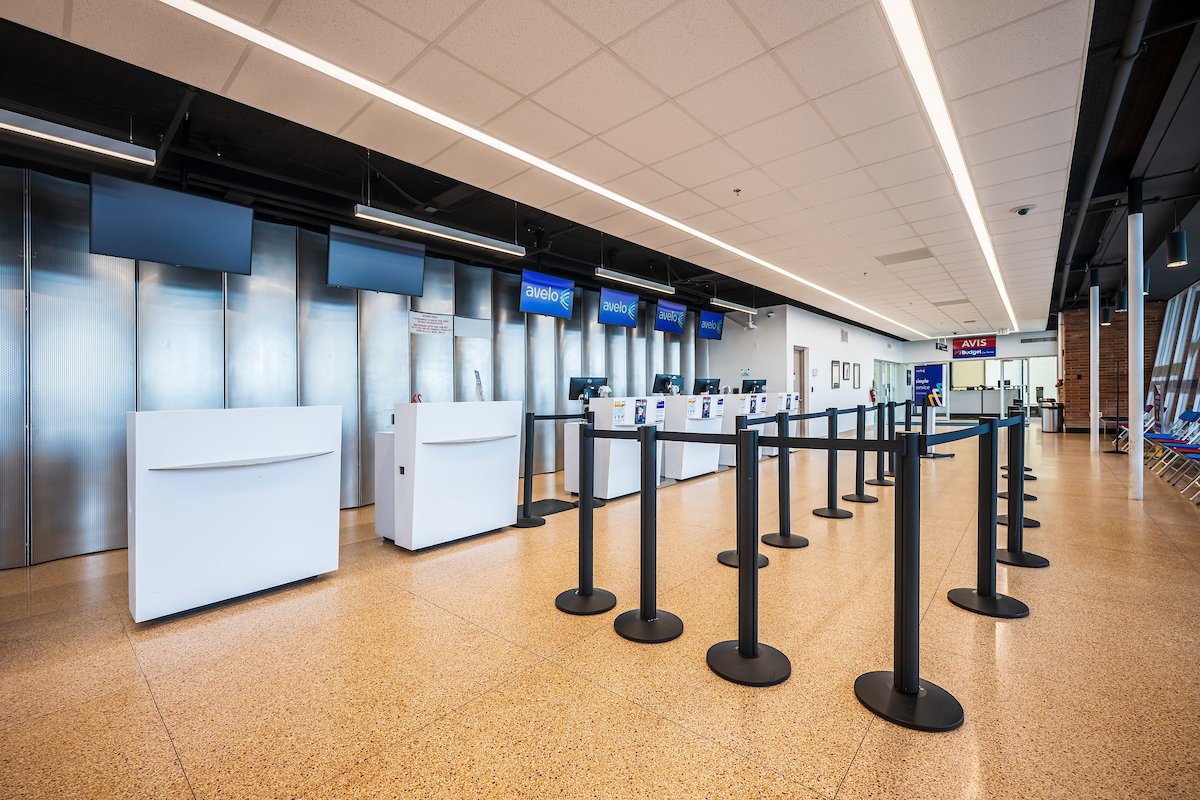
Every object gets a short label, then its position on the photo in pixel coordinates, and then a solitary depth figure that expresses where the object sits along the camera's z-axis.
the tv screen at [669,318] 9.65
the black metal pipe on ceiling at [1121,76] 2.72
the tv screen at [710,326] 10.62
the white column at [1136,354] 5.29
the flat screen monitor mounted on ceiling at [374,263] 5.31
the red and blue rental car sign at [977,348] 16.91
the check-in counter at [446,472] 3.93
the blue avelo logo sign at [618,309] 8.27
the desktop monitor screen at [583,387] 6.20
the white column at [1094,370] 8.87
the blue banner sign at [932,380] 19.11
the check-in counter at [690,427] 6.93
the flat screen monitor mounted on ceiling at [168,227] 3.92
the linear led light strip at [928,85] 2.61
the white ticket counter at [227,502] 2.74
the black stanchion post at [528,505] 4.83
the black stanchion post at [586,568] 2.82
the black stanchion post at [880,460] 6.34
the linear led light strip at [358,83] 2.53
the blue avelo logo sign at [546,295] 7.12
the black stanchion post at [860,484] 5.51
